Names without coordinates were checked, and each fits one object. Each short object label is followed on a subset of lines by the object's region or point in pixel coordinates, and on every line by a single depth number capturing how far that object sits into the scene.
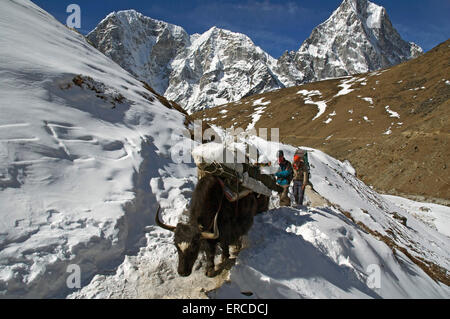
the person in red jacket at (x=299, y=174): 7.84
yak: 4.02
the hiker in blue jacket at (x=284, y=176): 7.57
